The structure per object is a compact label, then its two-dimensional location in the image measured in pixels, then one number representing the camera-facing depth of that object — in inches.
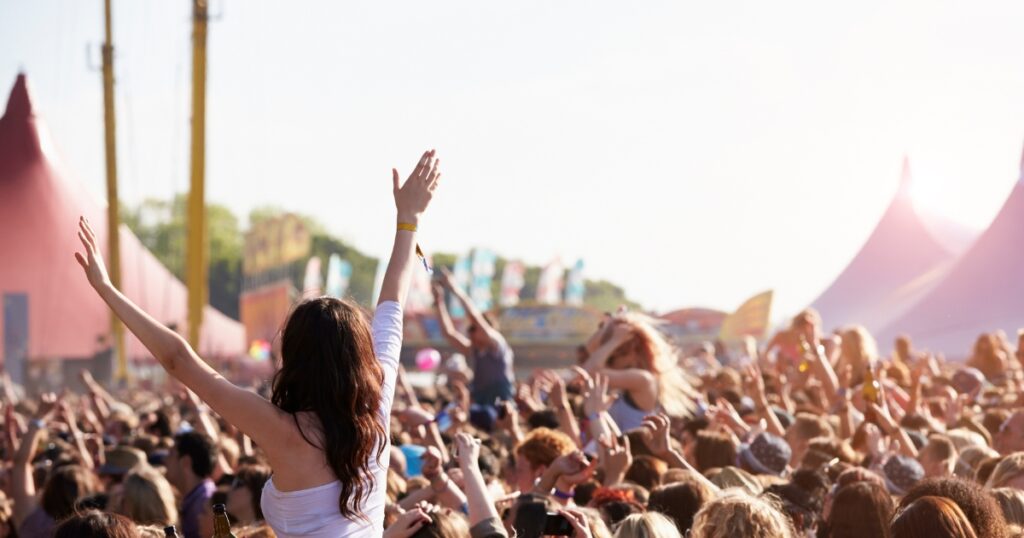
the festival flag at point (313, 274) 2062.1
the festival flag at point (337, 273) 2068.2
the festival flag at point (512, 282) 2261.3
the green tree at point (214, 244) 3816.4
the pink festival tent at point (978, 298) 700.0
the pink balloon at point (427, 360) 1032.8
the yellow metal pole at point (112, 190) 1322.6
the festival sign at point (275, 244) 2309.3
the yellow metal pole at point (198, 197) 1130.0
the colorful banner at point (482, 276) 2145.7
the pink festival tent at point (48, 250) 1574.8
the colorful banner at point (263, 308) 1996.8
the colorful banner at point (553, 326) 1804.9
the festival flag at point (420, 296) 1990.7
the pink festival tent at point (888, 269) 1093.1
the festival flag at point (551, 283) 2100.1
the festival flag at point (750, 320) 1143.6
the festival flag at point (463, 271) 2210.9
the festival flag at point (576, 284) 2267.5
